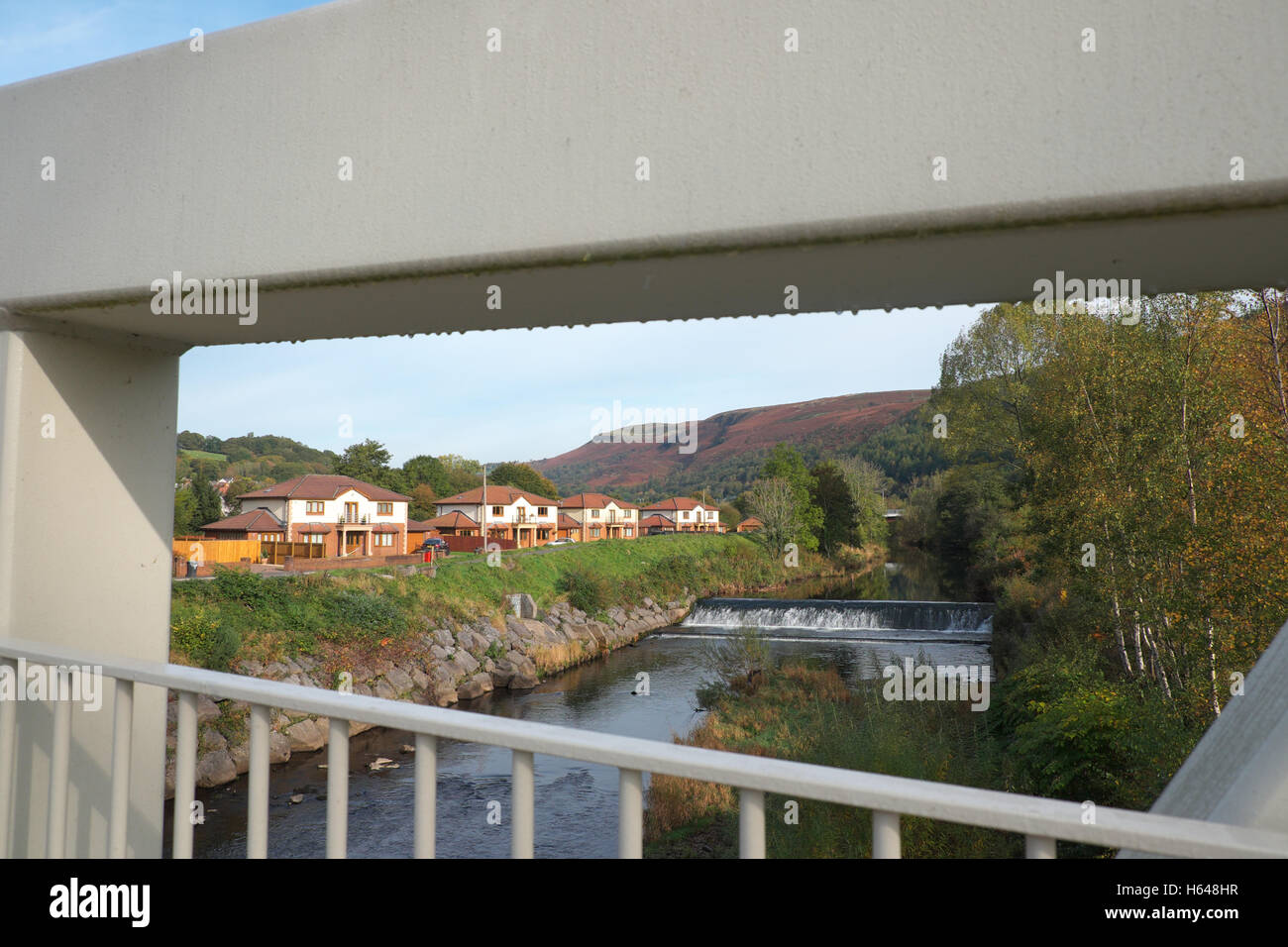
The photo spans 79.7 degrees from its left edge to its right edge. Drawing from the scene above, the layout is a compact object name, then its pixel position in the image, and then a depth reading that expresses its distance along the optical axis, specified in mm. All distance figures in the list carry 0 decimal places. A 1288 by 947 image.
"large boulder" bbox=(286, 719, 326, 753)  10078
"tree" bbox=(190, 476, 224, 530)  25766
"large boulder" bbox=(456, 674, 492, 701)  13617
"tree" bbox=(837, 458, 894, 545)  34781
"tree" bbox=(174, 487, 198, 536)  24125
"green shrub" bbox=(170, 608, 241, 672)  10531
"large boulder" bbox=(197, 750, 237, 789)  8789
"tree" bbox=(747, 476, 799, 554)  29453
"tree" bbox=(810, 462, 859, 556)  34344
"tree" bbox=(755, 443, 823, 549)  31219
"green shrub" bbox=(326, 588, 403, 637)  13383
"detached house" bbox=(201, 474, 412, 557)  23516
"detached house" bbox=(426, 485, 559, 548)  34500
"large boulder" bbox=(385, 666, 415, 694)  12781
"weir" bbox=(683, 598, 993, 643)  16422
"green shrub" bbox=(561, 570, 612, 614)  20094
